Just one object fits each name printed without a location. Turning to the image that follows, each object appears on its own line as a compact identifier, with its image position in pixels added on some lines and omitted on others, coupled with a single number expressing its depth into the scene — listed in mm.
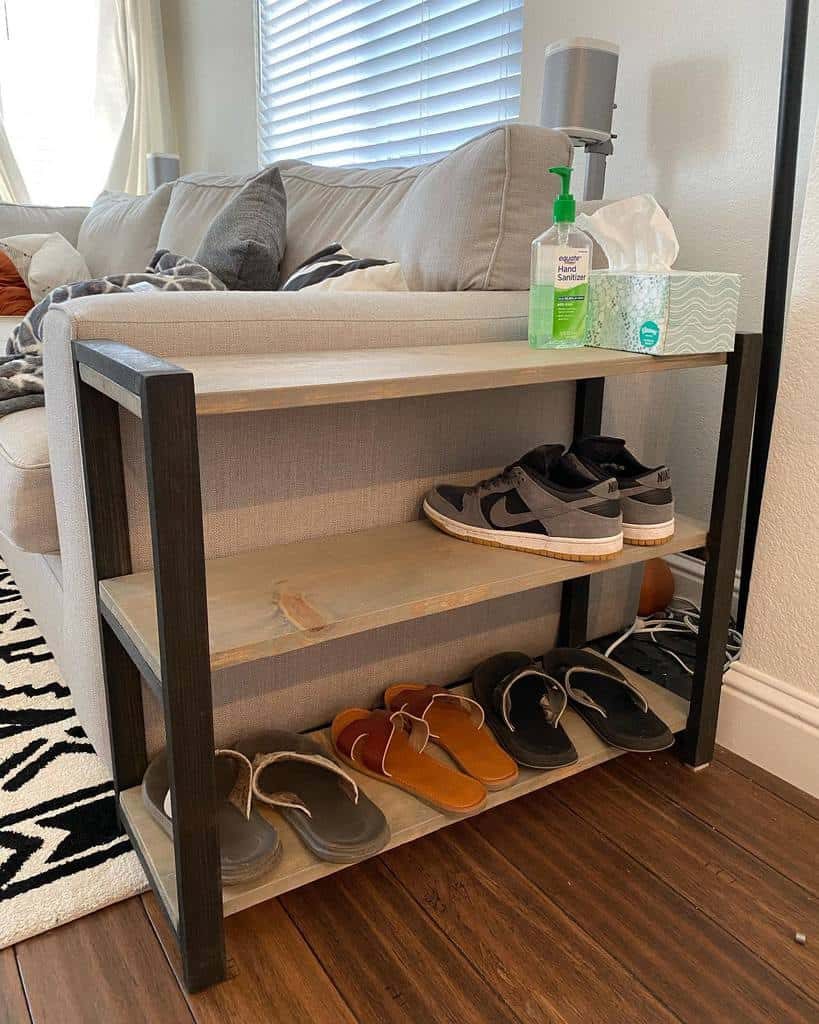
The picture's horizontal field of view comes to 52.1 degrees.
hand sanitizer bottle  1026
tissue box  1000
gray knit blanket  1286
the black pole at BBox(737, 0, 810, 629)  1146
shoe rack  722
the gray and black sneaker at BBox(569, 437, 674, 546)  1112
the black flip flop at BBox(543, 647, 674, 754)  1155
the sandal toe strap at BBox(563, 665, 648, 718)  1210
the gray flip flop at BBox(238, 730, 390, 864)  918
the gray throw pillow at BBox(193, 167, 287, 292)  1771
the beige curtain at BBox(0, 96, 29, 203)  3565
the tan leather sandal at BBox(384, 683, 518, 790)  1068
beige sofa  967
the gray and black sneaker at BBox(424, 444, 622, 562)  1041
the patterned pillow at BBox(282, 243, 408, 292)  1382
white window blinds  2184
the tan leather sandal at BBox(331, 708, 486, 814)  1010
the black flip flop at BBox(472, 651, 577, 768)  1104
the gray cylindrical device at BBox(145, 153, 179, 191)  3352
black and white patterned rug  948
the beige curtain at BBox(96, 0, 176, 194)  3678
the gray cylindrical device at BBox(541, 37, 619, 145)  1544
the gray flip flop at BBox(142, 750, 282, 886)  872
